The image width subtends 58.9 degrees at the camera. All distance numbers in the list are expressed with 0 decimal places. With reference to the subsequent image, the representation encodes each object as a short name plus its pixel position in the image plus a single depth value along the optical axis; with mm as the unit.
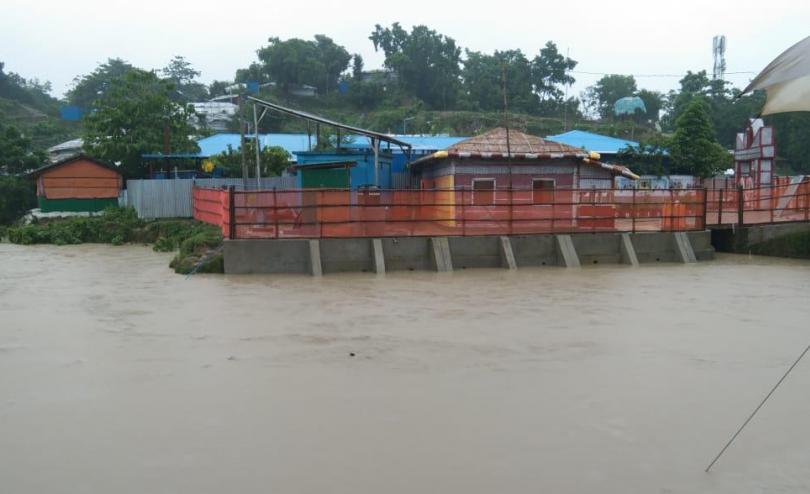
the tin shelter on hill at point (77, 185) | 31750
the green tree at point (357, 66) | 79250
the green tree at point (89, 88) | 75062
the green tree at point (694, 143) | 36500
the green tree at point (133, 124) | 32656
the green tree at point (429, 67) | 73938
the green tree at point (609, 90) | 78625
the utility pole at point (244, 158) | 23809
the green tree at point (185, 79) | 80312
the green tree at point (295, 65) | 71688
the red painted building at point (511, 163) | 23828
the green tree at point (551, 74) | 69188
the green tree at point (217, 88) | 74725
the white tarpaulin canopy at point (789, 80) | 3939
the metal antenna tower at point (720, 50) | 72319
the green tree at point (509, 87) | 68250
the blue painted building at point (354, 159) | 26969
